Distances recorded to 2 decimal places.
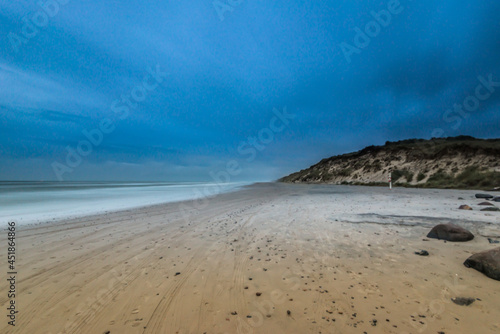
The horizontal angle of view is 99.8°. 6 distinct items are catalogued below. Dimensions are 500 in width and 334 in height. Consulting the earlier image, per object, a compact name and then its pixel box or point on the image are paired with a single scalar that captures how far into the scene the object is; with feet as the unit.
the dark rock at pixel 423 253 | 15.48
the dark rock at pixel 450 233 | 17.84
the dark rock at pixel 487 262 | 11.69
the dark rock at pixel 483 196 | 43.97
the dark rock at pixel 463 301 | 9.68
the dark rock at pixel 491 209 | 29.24
